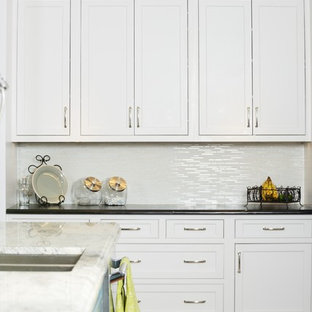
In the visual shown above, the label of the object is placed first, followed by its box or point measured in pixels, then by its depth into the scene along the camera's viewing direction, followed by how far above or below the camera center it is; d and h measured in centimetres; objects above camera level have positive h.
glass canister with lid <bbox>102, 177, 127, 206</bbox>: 355 -26
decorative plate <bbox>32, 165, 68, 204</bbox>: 361 -19
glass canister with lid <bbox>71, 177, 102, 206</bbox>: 360 -26
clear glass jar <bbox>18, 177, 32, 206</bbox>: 369 -26
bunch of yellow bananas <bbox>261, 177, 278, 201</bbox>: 350 -25
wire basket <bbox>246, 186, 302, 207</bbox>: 349 -27
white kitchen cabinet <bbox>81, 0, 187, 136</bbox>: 349 +64
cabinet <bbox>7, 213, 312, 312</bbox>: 325 -68
